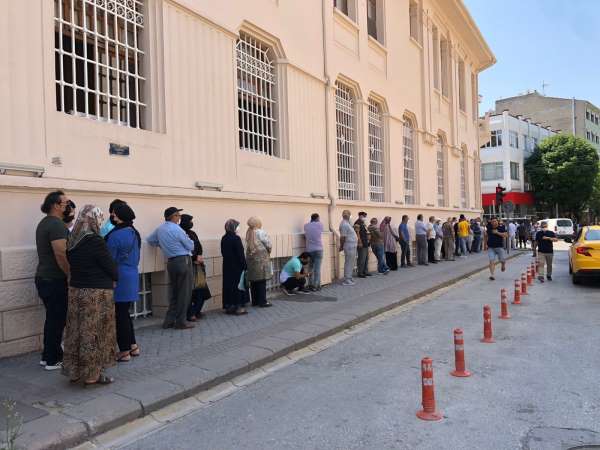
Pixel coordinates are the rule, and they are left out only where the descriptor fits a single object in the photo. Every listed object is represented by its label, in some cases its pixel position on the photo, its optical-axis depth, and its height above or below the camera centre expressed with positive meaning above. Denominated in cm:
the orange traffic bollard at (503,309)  802 -151
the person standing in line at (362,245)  1310 -63
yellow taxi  1104 -89
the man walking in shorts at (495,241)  1299 -61
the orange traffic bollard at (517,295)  934 -150
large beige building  590 +190
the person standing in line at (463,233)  2034 -59
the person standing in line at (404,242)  1584 -71
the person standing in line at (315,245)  1095 -50
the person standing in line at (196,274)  758 -74
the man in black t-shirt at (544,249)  1234 -81
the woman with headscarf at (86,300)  462 -67
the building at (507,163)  4350 +483
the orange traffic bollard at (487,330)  649 -149
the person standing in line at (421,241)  1705 -74
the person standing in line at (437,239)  1816 -73
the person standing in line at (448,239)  1915 -78
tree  4369 +398
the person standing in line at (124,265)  552 -42
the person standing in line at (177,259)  689 -47
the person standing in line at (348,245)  1219 -57
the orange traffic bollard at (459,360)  483 -144
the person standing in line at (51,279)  523 -53
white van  3519 -72
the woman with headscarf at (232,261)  813 -60
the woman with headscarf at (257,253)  888 -52
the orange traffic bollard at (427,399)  394 -147
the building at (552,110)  5716 +1232
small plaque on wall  700 +111
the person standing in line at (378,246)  1389 -71
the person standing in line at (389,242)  1482 -66
